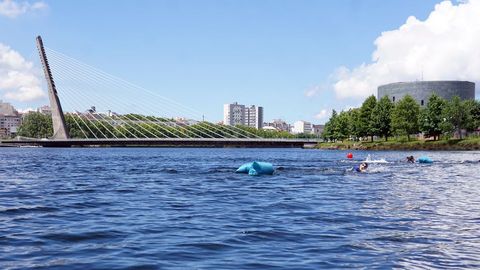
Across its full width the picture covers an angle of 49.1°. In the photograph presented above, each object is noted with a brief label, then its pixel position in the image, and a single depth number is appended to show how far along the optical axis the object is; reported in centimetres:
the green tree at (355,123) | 15444
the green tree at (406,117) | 13500
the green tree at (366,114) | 15100
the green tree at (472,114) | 12750
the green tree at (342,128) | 17100
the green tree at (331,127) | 18399
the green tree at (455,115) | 12444
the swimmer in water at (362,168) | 4669
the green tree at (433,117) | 12962
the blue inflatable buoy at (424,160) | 6193
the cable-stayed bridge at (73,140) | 12131
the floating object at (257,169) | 4314
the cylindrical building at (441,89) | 19500
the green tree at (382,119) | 14325
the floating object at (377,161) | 6311
